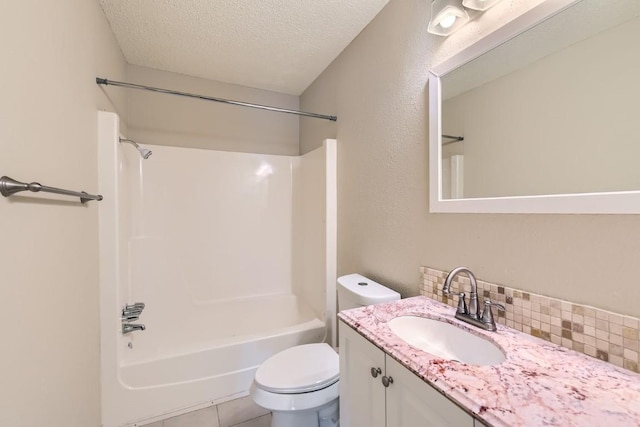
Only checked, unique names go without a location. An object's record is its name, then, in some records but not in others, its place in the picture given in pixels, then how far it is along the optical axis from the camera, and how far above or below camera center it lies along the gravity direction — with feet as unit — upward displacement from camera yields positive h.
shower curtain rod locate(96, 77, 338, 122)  4.67 +2.36
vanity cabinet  2.08 -1.78
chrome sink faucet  2.98 -1.20
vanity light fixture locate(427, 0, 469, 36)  3.43 +2.64
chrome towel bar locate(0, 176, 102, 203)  2.27 +0.22
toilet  3.87 -2.66
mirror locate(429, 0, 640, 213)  2.32 +1.05
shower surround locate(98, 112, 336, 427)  4.97 -1.56
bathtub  5.03 -3.33
